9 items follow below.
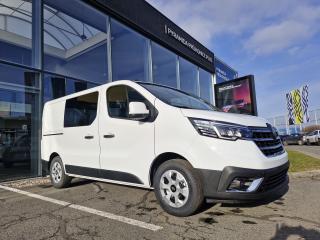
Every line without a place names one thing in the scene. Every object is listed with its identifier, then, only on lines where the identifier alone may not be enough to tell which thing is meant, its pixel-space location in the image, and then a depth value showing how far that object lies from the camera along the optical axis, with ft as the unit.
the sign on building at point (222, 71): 57.37
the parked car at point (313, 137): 74.88
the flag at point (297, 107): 118.99
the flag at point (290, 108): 119.93
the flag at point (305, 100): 117.03
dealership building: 20.81
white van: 9.63
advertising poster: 39.69
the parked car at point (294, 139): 83.79
